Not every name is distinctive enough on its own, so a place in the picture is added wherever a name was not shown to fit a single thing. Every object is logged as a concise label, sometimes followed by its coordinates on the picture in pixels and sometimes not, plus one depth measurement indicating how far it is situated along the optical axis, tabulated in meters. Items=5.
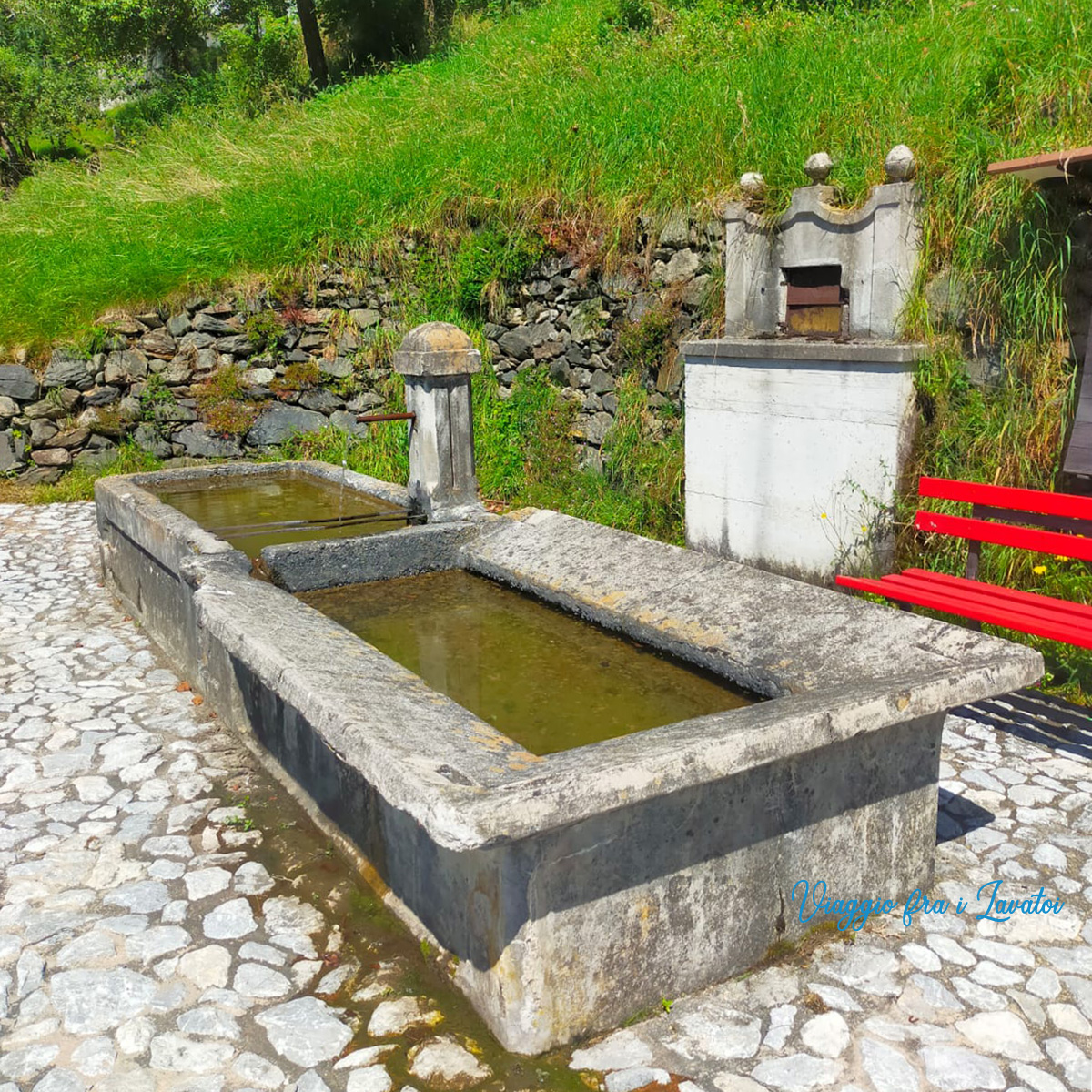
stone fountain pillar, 4.77
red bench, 3.62
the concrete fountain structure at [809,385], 4.90
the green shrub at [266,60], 17.72
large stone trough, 2.10
